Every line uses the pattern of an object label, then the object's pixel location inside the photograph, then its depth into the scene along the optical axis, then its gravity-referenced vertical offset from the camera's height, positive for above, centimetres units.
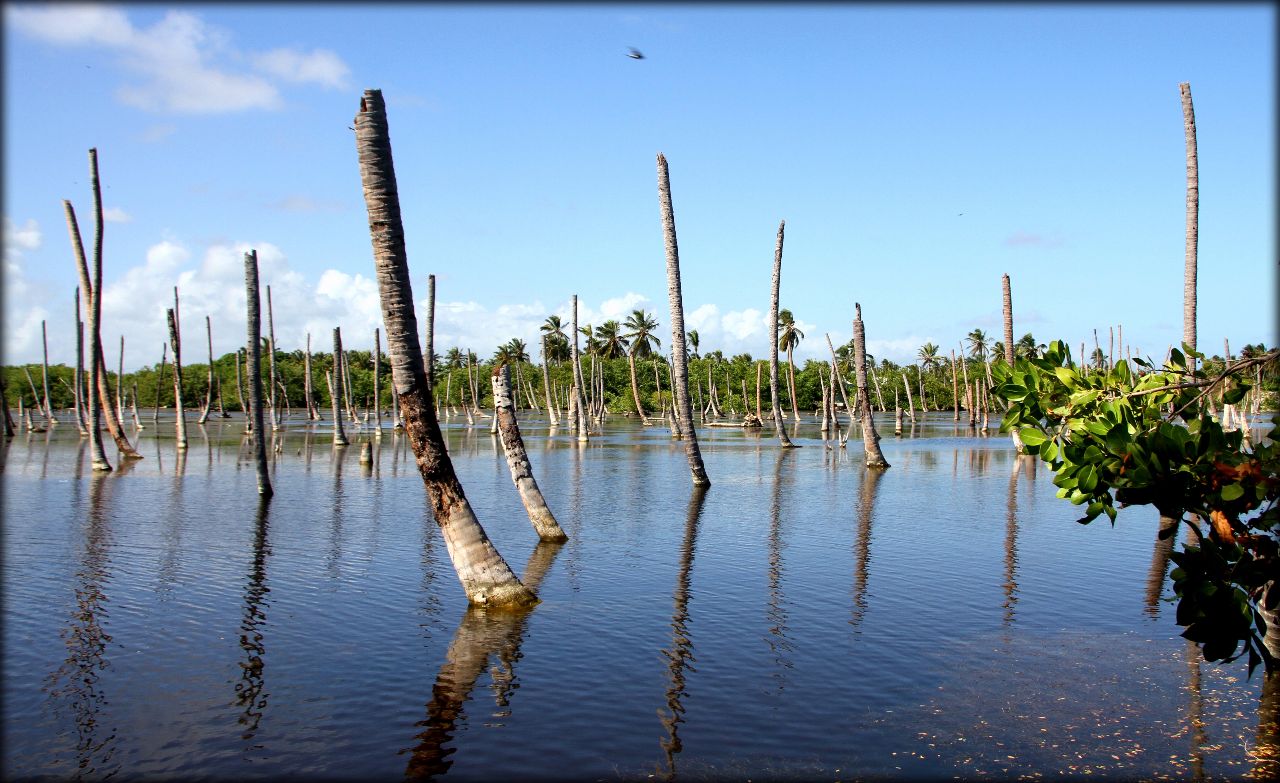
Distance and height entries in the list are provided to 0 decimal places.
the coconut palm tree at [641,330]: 11488 +740
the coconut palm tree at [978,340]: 13302 +594
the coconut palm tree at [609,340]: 11756 +648
